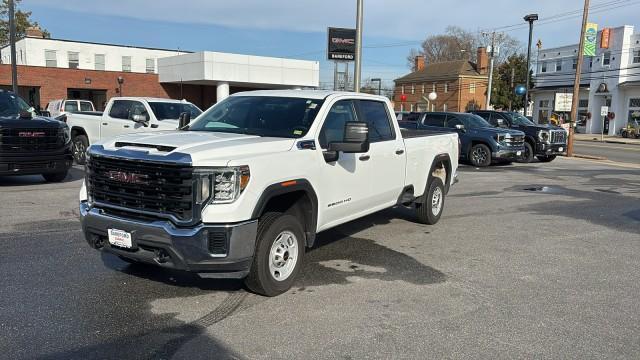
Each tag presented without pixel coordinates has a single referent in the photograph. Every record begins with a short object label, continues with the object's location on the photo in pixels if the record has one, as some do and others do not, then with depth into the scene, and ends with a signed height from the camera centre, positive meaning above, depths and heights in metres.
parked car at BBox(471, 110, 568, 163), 19.64 -0.53
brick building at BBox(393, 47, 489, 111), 66.44 +4.46
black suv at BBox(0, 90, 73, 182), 10.12 -0.75
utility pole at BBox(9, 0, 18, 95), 21.86 +2.84
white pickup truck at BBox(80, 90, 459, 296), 4.22 -0.65
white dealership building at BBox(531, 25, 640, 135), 50.53 +4.32
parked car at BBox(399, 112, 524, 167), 17.56 -0.57
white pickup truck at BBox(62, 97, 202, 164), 12.93 -0.27
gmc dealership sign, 19.20 +2.60
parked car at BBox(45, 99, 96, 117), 28.38 +0.04
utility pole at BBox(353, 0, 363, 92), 16.58 +2.27
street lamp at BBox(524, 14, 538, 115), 31.58 +6.02
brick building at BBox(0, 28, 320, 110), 39.12 +2.84
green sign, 23.76 +3.81
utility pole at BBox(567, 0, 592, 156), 23.00 +1.73
